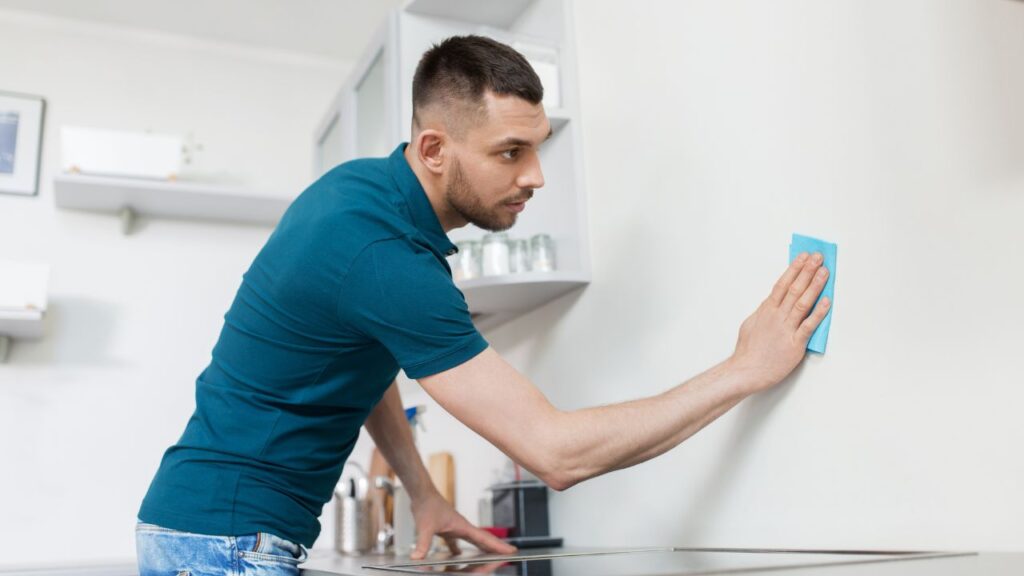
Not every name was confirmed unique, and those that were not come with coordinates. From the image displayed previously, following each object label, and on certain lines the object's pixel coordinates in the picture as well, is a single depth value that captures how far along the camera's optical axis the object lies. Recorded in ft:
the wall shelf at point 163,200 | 8.18
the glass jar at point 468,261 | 6.01
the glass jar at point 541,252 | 5.94
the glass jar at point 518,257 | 5.98
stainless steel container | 6.89
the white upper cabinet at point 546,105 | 5.90
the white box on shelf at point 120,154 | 8.05
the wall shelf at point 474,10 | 6.50
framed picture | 8.76
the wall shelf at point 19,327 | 7.72
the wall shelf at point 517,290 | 5.67
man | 3.55
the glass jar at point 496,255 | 5.93
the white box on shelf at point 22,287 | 7.76
